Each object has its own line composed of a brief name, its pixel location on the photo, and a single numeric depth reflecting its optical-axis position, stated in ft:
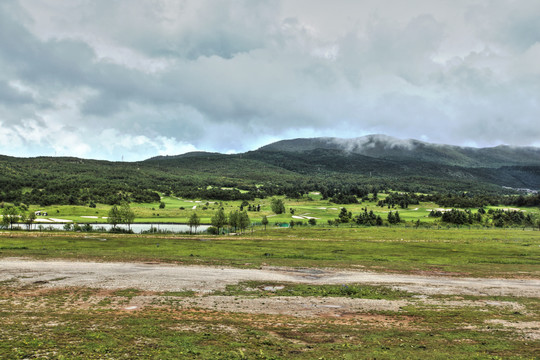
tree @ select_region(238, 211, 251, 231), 420.77
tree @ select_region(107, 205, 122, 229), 422.00
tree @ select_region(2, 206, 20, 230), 391.71
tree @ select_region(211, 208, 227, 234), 408.05
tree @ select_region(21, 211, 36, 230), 399.57
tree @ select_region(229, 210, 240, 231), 419.74
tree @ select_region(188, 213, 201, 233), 407.21
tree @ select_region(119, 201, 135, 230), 422.82
